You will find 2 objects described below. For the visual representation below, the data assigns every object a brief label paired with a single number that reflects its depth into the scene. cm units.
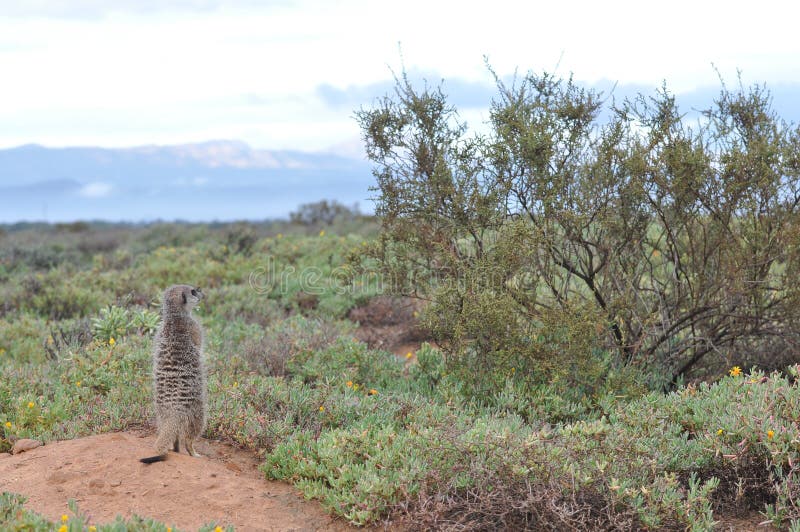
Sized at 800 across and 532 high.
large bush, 655
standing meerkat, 507
